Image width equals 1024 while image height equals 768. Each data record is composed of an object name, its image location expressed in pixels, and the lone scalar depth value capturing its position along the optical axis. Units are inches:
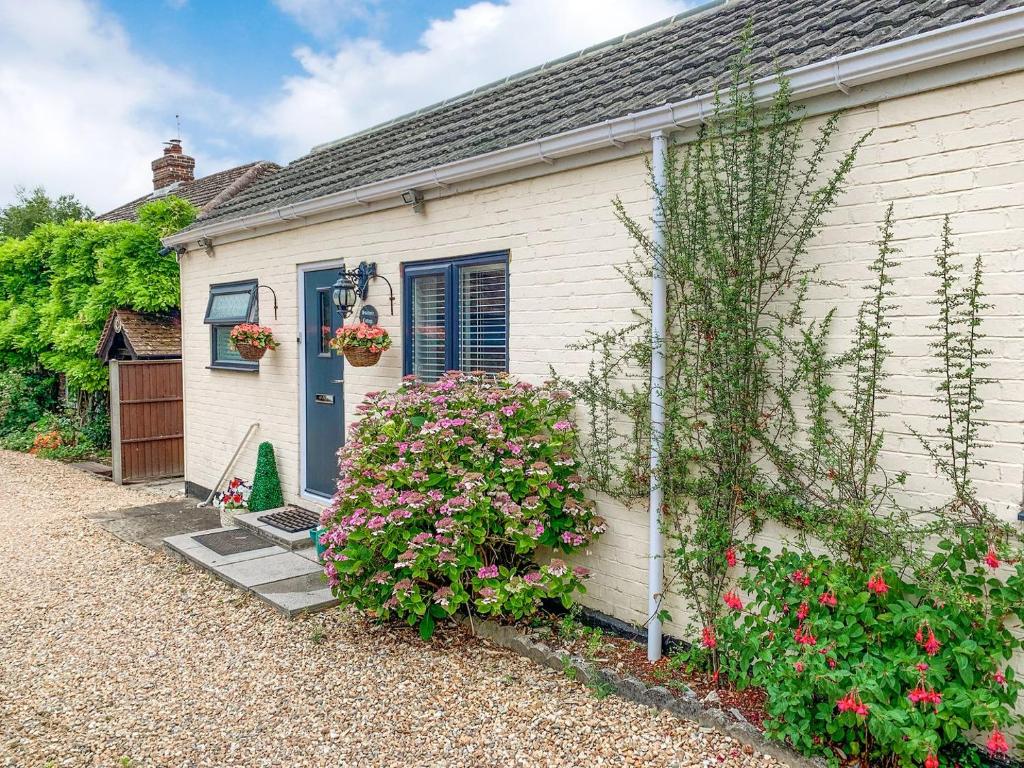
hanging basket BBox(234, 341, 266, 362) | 279.7
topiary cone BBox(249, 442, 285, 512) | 289.3
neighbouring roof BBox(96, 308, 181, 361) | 402.7
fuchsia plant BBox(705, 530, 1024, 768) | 102.5
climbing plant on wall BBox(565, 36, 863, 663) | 135.2
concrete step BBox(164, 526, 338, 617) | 198.7
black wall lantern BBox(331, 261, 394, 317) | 241.5
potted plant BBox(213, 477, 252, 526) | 279.9
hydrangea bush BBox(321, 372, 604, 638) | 156.3
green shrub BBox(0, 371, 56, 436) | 536.7
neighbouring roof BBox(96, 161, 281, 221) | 428.2
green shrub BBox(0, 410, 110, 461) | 479.2
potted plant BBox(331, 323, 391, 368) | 223.6
